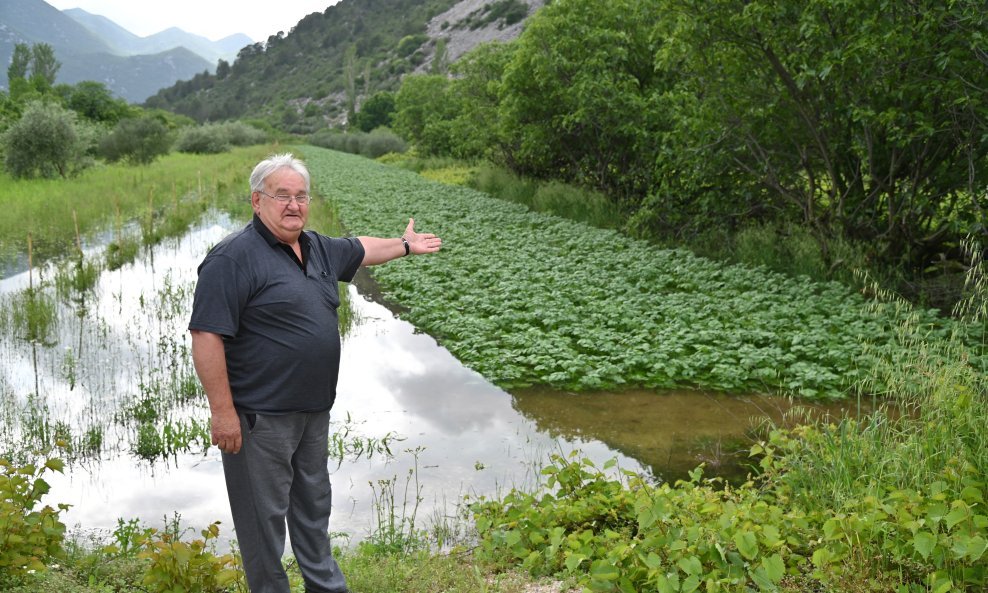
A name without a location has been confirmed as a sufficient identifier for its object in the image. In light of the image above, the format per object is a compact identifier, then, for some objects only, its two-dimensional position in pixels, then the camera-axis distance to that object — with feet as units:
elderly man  10.34
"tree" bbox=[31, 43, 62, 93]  264.72
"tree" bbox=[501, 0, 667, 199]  56.73
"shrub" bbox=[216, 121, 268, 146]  222.28
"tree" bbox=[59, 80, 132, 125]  176.04
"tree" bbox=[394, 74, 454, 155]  141.28
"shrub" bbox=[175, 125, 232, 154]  189.06
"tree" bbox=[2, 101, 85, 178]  82.23
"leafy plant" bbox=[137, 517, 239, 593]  11.41
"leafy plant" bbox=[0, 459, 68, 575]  11.41
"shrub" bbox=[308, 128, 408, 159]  210.18
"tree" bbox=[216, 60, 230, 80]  572.51
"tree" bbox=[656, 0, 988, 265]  29.58
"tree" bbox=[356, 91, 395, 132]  285.43
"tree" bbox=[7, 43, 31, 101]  223.71
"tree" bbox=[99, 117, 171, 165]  125.80
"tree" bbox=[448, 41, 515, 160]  91.25
